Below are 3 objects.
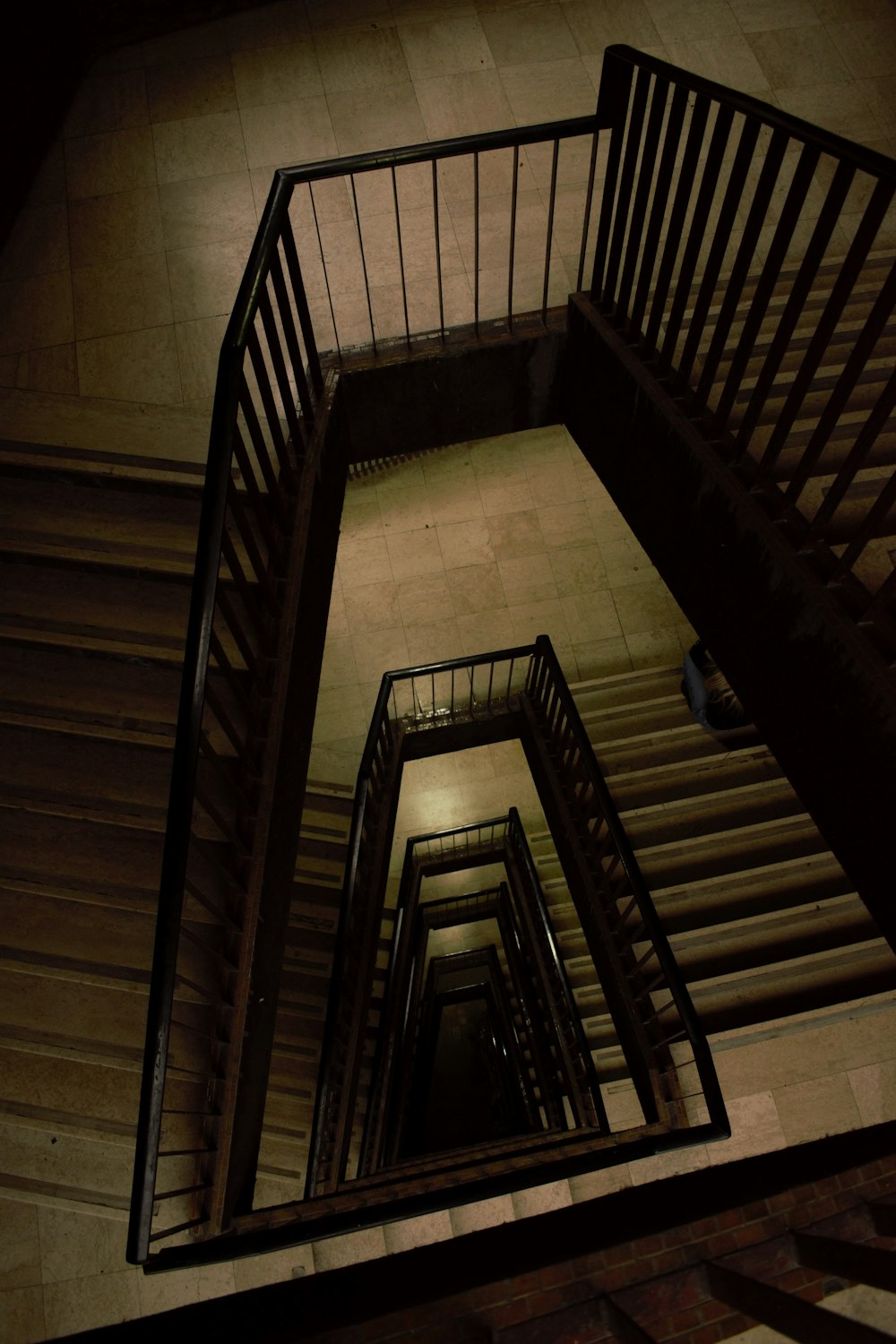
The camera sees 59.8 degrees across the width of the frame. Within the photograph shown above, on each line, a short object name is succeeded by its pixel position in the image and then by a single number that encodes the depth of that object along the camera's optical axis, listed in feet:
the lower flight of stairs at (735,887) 13.23
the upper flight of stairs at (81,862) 10.75
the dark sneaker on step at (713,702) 18.85
